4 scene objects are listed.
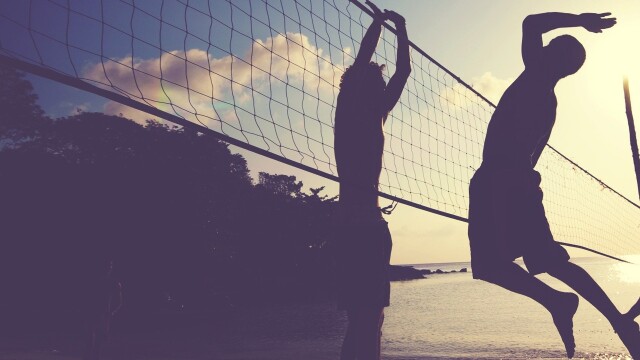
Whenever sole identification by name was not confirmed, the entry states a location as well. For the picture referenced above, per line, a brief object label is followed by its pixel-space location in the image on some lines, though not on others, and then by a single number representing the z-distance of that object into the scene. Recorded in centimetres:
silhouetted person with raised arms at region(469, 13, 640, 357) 257
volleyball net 302
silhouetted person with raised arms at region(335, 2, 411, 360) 275
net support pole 620
